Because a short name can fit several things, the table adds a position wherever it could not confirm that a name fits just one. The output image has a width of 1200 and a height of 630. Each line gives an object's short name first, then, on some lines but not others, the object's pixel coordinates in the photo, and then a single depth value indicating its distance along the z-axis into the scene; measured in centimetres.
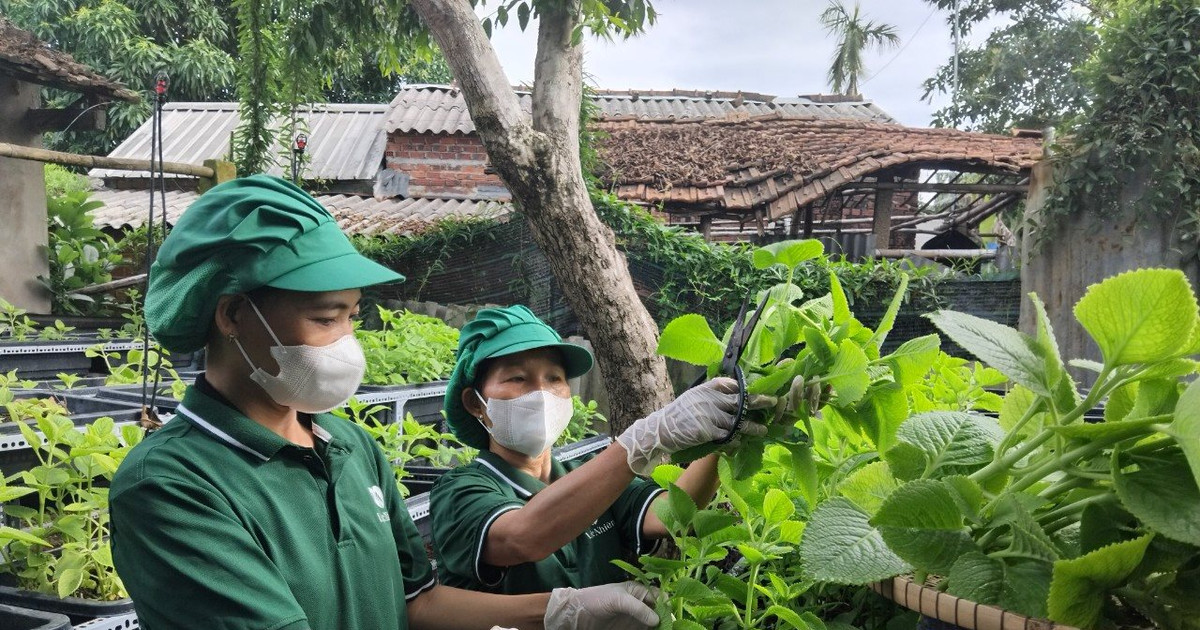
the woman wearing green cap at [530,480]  155
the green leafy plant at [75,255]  679
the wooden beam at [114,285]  601
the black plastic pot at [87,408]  248
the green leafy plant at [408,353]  374
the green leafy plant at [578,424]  360
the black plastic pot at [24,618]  149
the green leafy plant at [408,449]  263
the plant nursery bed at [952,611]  69
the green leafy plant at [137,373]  314
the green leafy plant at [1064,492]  73
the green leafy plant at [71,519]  172
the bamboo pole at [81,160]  433
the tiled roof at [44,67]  603
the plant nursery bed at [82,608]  163
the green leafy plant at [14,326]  464
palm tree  2428
